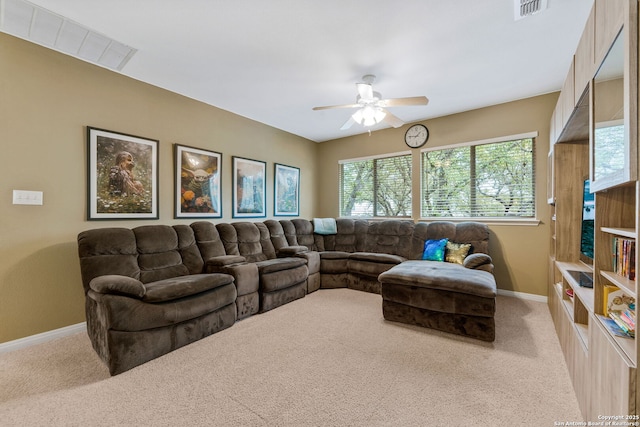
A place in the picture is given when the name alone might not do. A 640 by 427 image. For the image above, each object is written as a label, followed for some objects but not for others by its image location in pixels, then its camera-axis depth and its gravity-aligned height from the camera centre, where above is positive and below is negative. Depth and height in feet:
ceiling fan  9.15 +3.81
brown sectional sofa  6.93 -2.34
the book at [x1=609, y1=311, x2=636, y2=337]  3.89 -1.68
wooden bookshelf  3.44 +0.23
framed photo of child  9.27 +1.27
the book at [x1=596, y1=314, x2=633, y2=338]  3.97 -1.76
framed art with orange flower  11.66 +1.28
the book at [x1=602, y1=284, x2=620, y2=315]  4.73 -1.42
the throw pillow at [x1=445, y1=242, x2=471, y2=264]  11.85 -1.75
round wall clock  15.01 +4.31
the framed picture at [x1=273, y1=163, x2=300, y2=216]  16.39 +1.30
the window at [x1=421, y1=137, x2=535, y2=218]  12.45 +1.63
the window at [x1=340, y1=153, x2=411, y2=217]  16.07 +1.63
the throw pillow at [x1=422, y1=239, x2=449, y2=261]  12.41 -1.75
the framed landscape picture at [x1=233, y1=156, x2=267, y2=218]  14.06 +1.27
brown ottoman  8.03 -2.76
